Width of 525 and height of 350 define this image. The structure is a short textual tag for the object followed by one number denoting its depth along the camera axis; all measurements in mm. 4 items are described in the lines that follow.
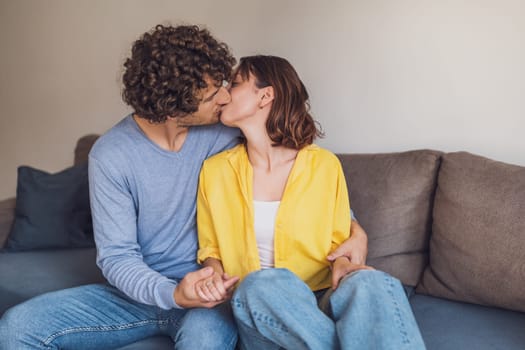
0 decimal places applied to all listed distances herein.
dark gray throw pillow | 2295
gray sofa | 1493
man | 1440
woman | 1556
